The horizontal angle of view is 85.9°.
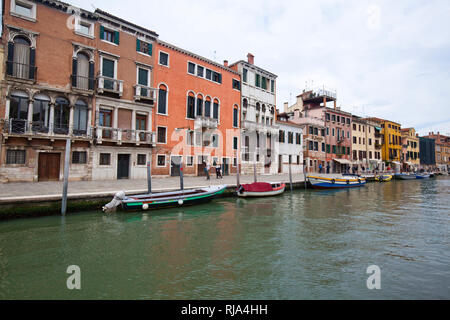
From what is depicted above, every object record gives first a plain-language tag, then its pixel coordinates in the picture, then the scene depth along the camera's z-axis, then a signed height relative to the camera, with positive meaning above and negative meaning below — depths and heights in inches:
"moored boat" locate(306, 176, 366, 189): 854.5 -42.5
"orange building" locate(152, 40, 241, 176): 820.0 +218.7
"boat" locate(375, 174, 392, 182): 1320.1 -36.1
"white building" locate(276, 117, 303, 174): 1259.5 +128.7
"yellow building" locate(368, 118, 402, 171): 1932.8 +233.0
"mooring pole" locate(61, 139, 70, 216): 378.6 -47.1
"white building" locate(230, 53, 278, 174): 1104.2 +255.9
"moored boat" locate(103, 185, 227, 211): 414.6 -54.6
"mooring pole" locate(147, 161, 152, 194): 463.4 -27.4
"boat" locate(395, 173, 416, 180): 1520.7 -28.0
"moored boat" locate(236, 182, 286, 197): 625.9 -50.7
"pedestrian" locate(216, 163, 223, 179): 819.5 -6.0
